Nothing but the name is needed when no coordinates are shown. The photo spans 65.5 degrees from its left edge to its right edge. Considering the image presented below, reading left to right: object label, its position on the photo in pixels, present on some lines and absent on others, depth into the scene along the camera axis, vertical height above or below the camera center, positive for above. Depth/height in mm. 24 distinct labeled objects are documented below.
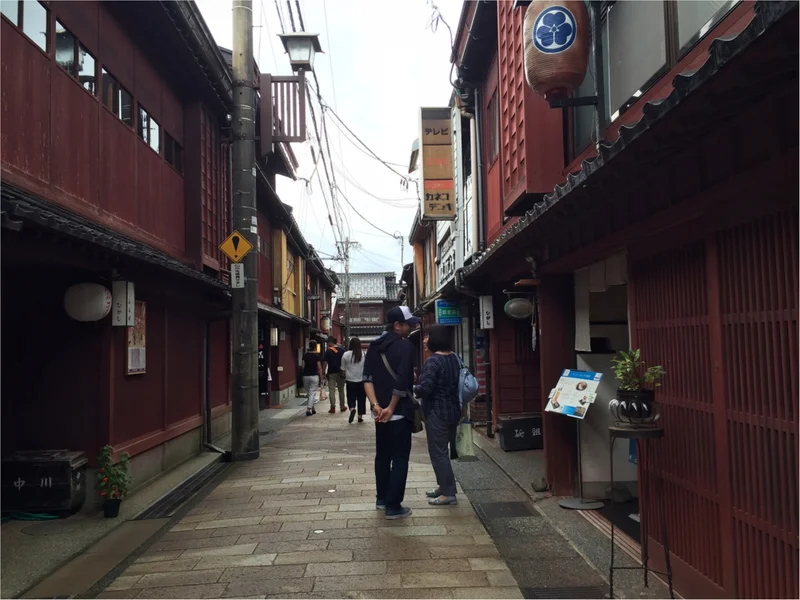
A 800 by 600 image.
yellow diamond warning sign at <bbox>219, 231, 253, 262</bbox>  10125 +1600
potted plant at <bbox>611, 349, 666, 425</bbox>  4340 -375
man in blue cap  6426 -658
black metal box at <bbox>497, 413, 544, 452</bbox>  10547 -1580
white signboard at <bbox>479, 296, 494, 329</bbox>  11594 +468
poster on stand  6531 -587
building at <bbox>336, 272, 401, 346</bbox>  54688 +3223
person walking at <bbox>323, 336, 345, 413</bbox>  17719 -690
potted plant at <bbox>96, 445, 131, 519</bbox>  6871 -1523
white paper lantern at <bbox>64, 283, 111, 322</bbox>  6770 +504
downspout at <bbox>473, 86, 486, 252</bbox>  13602 +3732
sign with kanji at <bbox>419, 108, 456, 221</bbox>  15727 +4395
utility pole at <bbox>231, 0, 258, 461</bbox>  10492 +1855
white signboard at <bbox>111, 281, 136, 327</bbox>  7176 +495
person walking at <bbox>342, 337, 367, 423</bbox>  14867 -799
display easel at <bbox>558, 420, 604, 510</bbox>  6918 -1857
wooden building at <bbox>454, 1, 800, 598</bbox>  3076 +615
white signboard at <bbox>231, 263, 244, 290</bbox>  10352 +1159
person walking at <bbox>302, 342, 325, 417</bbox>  17359 -892
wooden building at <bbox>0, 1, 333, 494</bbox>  6176 +1647
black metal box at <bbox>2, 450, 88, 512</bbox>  6613 -1447
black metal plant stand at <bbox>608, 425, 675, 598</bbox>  4273 -663
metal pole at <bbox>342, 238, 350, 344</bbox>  39812 +4182
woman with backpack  6617 -572
